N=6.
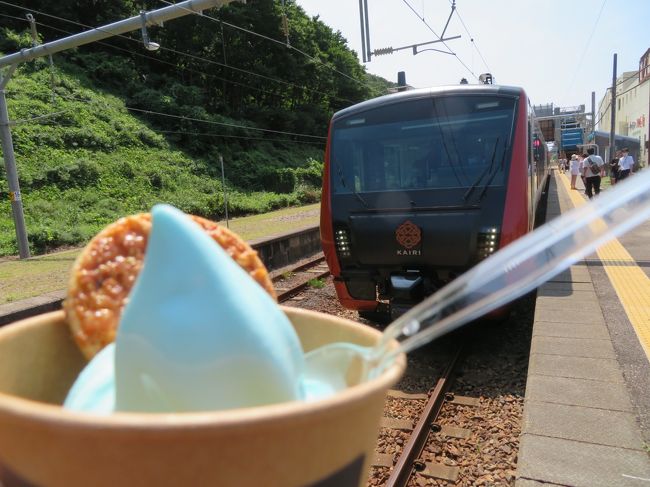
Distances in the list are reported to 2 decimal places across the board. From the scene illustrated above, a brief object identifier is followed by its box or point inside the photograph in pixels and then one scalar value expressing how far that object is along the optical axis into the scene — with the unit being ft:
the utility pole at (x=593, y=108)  121.80
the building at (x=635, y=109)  135.64
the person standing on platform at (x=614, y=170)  60.71
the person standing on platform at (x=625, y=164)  52.90
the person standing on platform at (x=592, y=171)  49.34
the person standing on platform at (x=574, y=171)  67.27
